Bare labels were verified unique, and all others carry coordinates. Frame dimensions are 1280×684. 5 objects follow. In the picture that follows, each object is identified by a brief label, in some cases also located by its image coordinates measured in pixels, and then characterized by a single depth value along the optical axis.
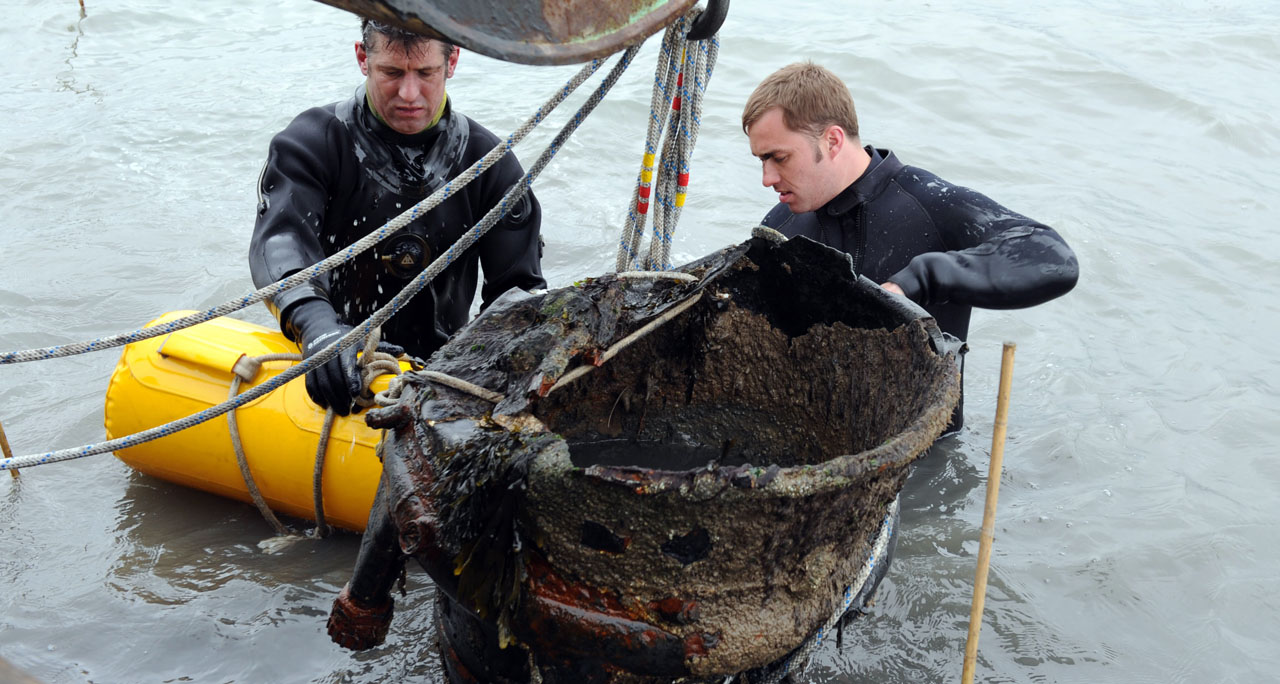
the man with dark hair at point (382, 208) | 3.23
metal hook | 2.29
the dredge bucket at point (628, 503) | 1.79
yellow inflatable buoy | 3.22
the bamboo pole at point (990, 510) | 2.12
